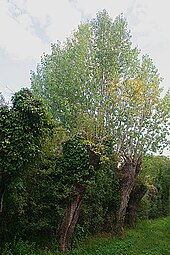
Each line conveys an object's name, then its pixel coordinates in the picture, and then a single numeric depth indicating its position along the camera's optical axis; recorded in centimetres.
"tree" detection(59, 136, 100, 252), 988
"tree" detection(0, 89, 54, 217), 730
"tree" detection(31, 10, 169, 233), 1399
